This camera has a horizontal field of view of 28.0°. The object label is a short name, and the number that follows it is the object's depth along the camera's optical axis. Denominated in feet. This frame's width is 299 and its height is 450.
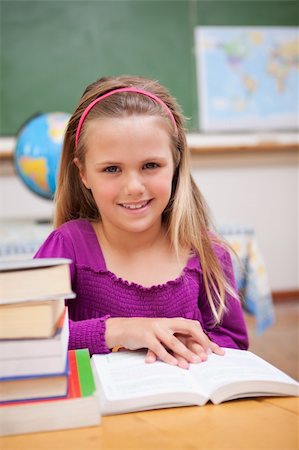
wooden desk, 2.06
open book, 2.36
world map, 12.67
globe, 8.11
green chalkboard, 11.60
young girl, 3.68
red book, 2.19
